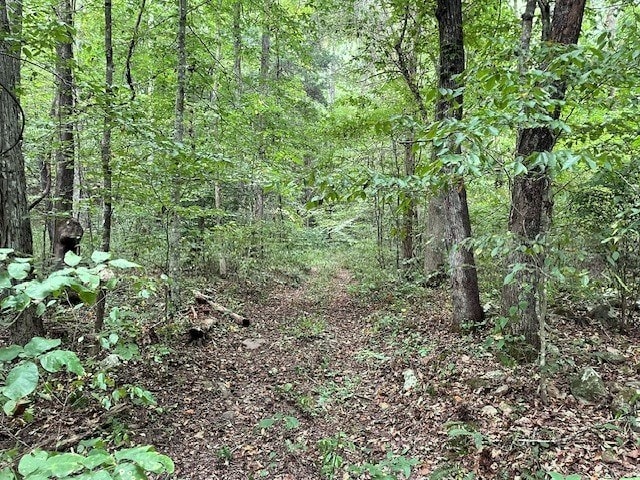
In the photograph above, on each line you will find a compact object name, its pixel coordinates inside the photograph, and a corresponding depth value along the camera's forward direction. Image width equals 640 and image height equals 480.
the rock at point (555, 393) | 4.42
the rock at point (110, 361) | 5.05
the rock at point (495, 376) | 4.93
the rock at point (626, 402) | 3.96
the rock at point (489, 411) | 4.38
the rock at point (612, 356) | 4.88
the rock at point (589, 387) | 4.28
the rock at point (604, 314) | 5.84
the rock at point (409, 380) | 5.41
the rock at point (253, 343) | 7.28
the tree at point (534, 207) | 4.60
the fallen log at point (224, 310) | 8.33
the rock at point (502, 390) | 4.68
